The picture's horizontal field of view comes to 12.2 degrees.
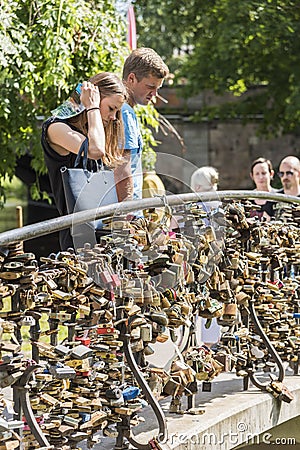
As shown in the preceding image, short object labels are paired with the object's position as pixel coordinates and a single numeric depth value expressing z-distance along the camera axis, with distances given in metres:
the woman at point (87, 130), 5.87
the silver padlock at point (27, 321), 4.76
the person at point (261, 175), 10.77
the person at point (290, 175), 10.39
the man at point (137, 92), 6.37
